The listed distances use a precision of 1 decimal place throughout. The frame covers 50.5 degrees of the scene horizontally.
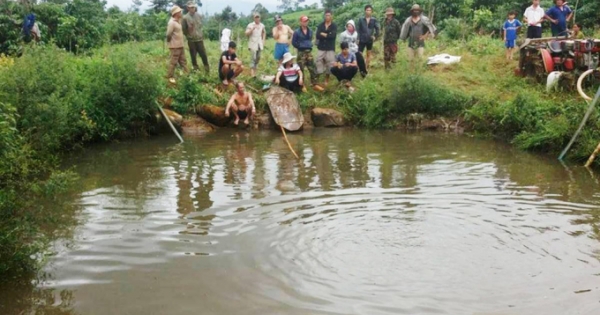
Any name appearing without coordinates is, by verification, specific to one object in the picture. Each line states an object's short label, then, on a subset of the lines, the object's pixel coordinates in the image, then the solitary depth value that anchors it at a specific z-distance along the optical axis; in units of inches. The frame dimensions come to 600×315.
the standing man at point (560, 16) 603.5
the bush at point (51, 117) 223.5
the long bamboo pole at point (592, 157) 399.3
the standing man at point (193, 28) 597.6
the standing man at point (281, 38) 617.9
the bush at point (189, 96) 576.4
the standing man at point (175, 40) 579.8
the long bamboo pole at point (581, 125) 419.5
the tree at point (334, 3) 1363.2
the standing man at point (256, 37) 616.1
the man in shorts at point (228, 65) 598.2
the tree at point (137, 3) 1472.7
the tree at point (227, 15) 1275.8
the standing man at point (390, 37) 618.8
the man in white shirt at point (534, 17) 609.9
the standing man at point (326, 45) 606.5
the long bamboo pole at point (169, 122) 523.8
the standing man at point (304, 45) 606.9
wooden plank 569.0
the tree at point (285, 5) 1750.7
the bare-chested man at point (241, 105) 563.9
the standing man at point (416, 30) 614.5
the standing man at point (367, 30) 618.5
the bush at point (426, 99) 557.3
